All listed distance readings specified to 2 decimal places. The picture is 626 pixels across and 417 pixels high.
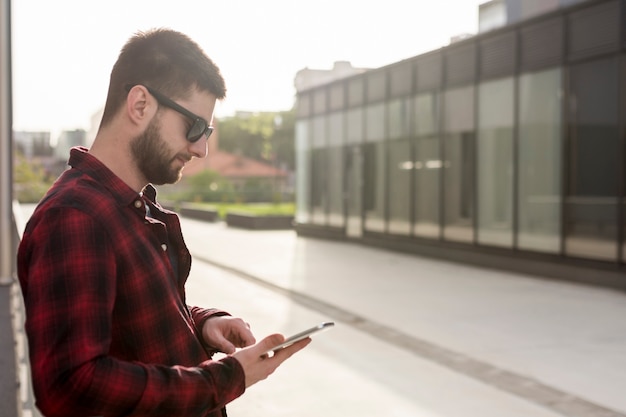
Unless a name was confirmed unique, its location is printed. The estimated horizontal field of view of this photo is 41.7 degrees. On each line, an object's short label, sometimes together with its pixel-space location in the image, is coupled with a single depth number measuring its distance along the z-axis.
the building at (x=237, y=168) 102.97
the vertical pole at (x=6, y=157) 10.82
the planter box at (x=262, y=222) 31.08
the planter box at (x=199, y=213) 36.99
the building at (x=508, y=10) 17.77
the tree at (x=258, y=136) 62.84
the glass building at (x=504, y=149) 14.49
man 1.63
